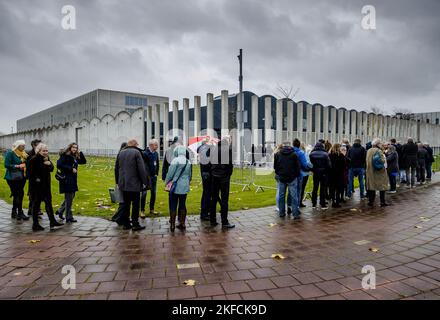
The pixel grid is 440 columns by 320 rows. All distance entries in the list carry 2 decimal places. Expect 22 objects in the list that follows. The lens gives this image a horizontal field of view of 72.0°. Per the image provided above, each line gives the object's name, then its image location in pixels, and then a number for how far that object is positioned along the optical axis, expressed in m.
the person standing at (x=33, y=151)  7.23
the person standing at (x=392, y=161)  10.39
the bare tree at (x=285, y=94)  45.28
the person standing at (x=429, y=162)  13.71
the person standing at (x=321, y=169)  8.14
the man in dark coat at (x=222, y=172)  6.38
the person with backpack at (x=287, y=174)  7.16
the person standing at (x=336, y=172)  8.52
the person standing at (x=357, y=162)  9.56
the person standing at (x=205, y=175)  6.71
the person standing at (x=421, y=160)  13.03
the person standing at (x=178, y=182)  6.07
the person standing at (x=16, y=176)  6.99
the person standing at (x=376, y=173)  8.27
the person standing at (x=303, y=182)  8.40
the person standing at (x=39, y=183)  6.13
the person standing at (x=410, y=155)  12.02
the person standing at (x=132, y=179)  6.06
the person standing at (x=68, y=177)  6.63
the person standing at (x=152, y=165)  7.36
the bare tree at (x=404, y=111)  76.79
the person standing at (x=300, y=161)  7.73
